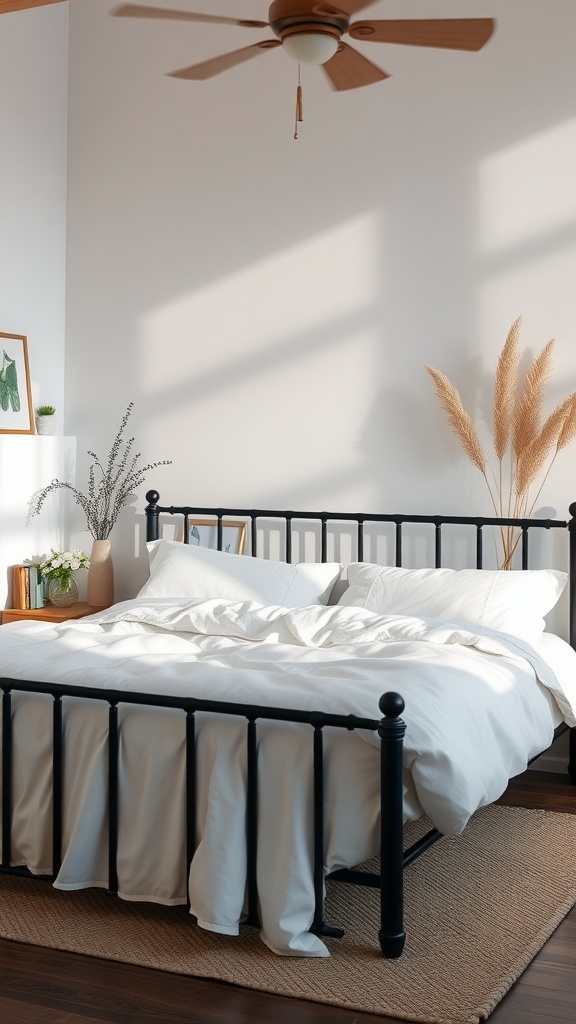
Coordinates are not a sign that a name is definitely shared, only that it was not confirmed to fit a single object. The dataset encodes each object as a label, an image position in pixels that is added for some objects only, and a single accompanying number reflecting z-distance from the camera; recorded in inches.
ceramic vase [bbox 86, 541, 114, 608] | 208.4
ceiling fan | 101.8
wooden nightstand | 197.9
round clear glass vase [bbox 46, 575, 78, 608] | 204.5
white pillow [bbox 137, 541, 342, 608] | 177.6
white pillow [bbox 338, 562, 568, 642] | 159.3
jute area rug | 101.7
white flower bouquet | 203.3
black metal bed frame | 105.0
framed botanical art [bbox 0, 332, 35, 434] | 201.6
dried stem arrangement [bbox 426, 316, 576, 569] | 172.4
